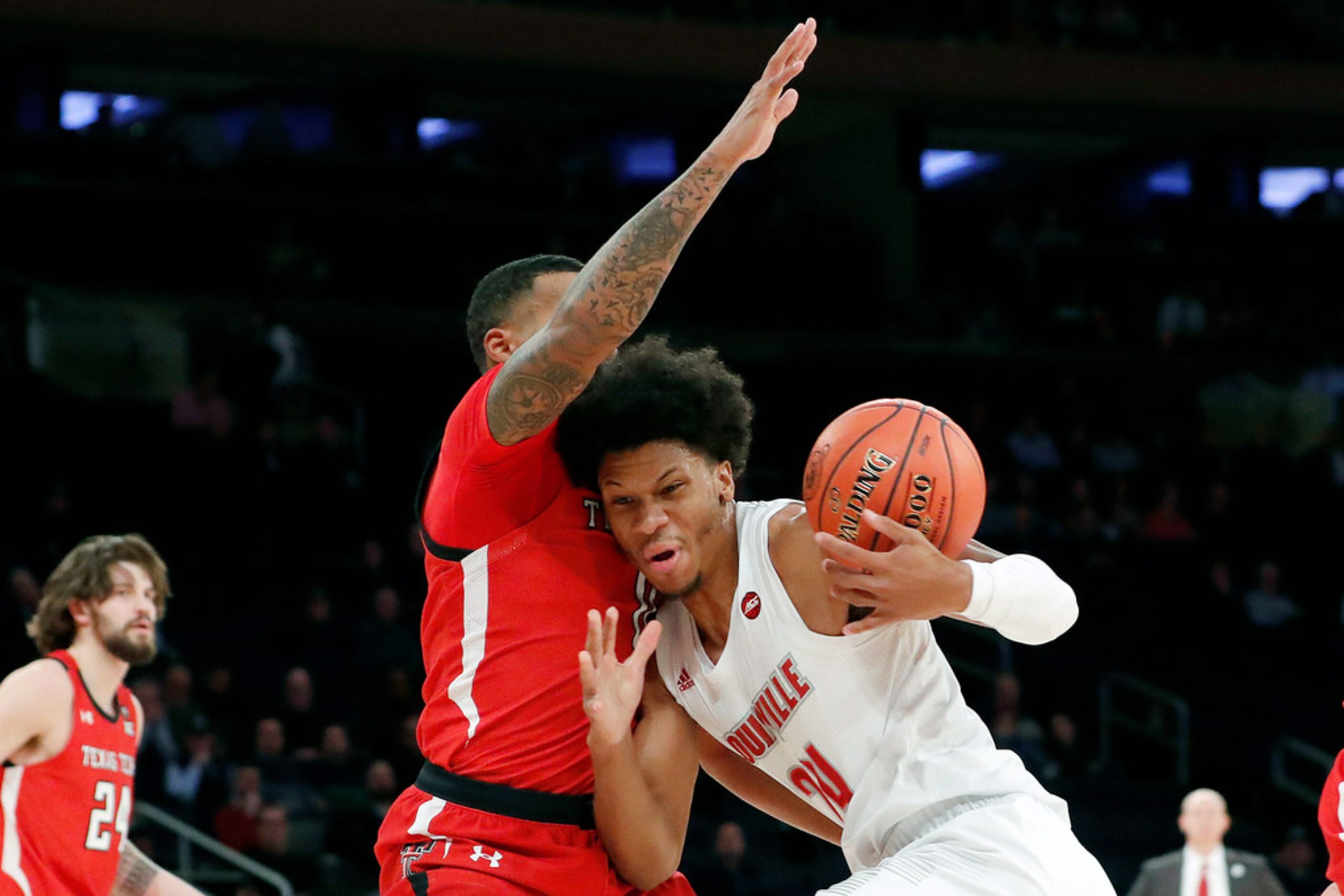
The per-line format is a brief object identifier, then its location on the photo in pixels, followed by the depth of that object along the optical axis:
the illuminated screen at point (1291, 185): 24.00
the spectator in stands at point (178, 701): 11.09
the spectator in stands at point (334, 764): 11.20
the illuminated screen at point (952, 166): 23.78
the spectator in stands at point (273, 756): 11.09
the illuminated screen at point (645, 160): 20.62
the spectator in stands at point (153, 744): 10.70
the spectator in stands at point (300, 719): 11.50
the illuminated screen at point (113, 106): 20.58
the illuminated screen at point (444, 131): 22.11
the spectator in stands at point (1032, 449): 17.89
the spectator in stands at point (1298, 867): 13.16
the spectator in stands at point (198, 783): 10.62
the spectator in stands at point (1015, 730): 13.30
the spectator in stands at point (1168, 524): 17.23
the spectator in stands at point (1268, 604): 16.69
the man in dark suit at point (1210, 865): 9.50
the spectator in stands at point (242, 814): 10.43
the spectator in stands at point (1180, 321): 20.30
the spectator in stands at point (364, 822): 10.71
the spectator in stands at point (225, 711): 11.34
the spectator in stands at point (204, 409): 14.55
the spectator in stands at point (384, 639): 12.60
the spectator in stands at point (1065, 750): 13.77
